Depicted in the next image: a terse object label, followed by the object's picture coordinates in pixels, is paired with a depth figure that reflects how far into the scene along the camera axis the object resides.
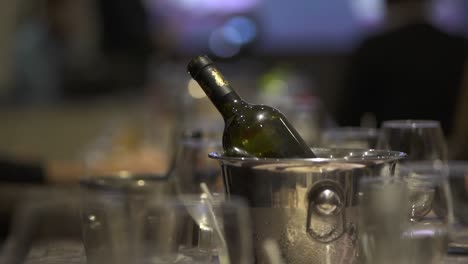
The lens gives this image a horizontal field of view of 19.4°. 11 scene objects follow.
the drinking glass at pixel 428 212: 1.40
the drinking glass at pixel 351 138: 2.15
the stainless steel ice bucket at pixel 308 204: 1.47
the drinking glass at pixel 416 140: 1.89
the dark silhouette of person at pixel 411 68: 5.13
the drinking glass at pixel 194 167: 1.81
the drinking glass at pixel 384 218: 1.37
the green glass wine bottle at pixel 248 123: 1.62
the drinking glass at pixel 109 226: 1.32
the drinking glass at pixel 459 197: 1.83
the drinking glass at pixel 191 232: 1.33
